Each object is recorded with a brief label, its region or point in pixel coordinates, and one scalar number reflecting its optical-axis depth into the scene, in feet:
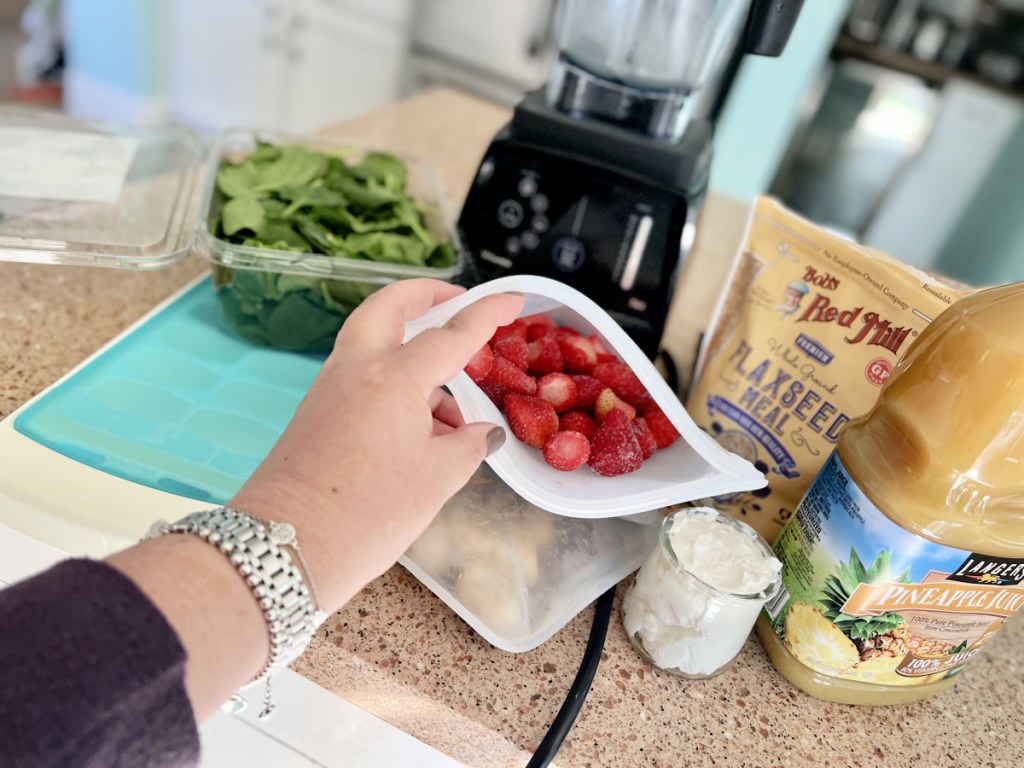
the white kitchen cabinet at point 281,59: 8.32
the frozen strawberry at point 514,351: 1.99
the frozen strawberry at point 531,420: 1.88
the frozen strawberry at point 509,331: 2.04
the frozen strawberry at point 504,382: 1.94
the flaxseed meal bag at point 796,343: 1.88
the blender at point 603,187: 2.34
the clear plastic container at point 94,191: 2.23
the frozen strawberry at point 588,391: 2.02
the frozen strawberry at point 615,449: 1.85
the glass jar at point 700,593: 1.64
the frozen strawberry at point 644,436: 1.94
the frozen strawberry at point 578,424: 1.93
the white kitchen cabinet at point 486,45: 8.87
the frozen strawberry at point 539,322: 2.18
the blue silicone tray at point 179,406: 1.96
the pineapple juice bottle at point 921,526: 1.45
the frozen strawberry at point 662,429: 1.98
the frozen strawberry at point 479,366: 1.92
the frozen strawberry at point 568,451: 1.85
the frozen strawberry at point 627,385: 2.04
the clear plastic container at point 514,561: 1.76
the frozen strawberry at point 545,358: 2.06
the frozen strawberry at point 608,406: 1.96
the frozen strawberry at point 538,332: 2.14
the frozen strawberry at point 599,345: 2.18
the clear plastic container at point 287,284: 2.31
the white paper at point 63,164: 2.44
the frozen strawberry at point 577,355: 2.12
